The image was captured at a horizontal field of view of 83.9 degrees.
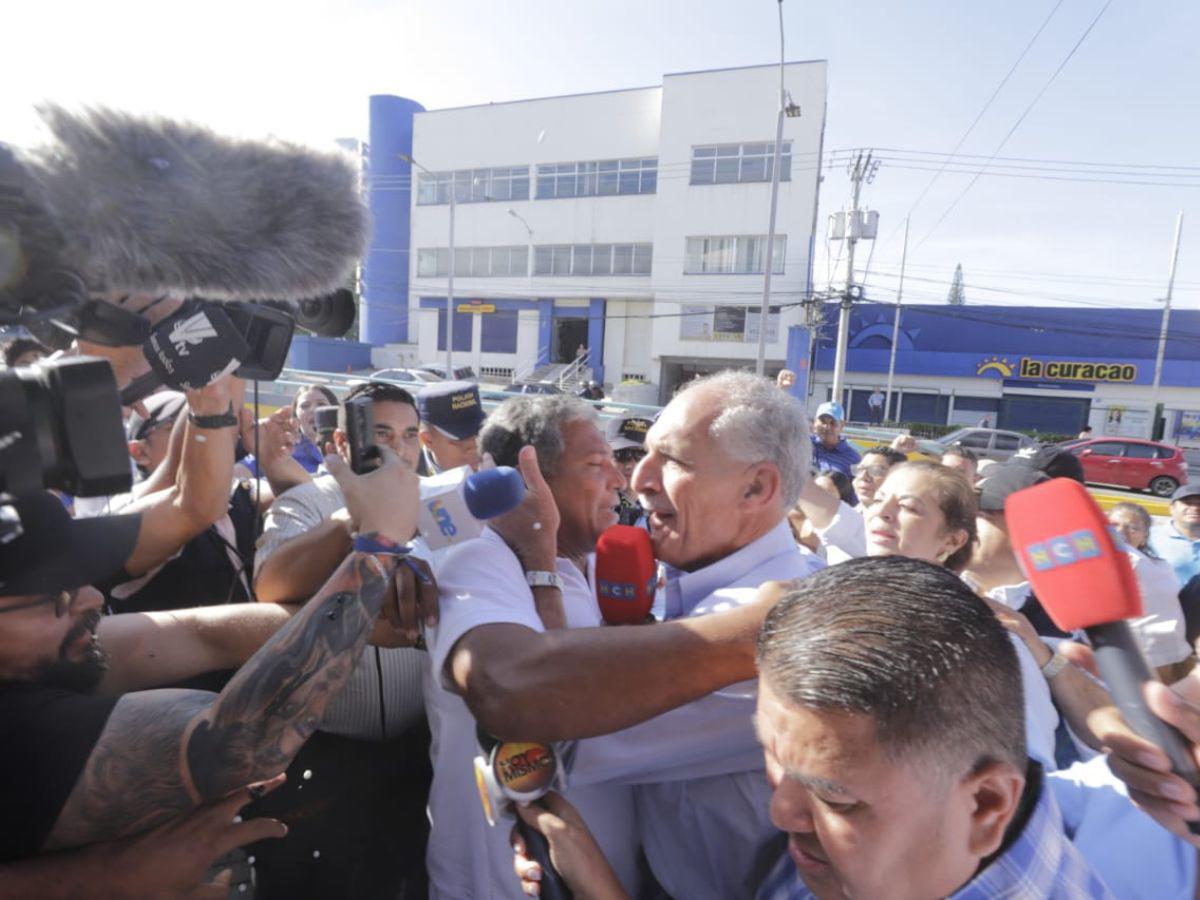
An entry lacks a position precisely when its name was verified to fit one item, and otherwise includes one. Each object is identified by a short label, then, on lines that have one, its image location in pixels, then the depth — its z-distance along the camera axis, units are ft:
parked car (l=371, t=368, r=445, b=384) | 81.92
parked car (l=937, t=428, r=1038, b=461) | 59.72
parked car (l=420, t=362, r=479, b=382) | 93.20
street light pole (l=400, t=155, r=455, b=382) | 83.17
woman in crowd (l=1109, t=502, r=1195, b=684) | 9.16
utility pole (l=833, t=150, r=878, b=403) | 64.28
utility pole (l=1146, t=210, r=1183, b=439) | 85.71
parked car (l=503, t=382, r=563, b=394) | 77.51
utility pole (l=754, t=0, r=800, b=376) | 49.80
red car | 53.78
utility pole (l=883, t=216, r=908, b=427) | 96.96
